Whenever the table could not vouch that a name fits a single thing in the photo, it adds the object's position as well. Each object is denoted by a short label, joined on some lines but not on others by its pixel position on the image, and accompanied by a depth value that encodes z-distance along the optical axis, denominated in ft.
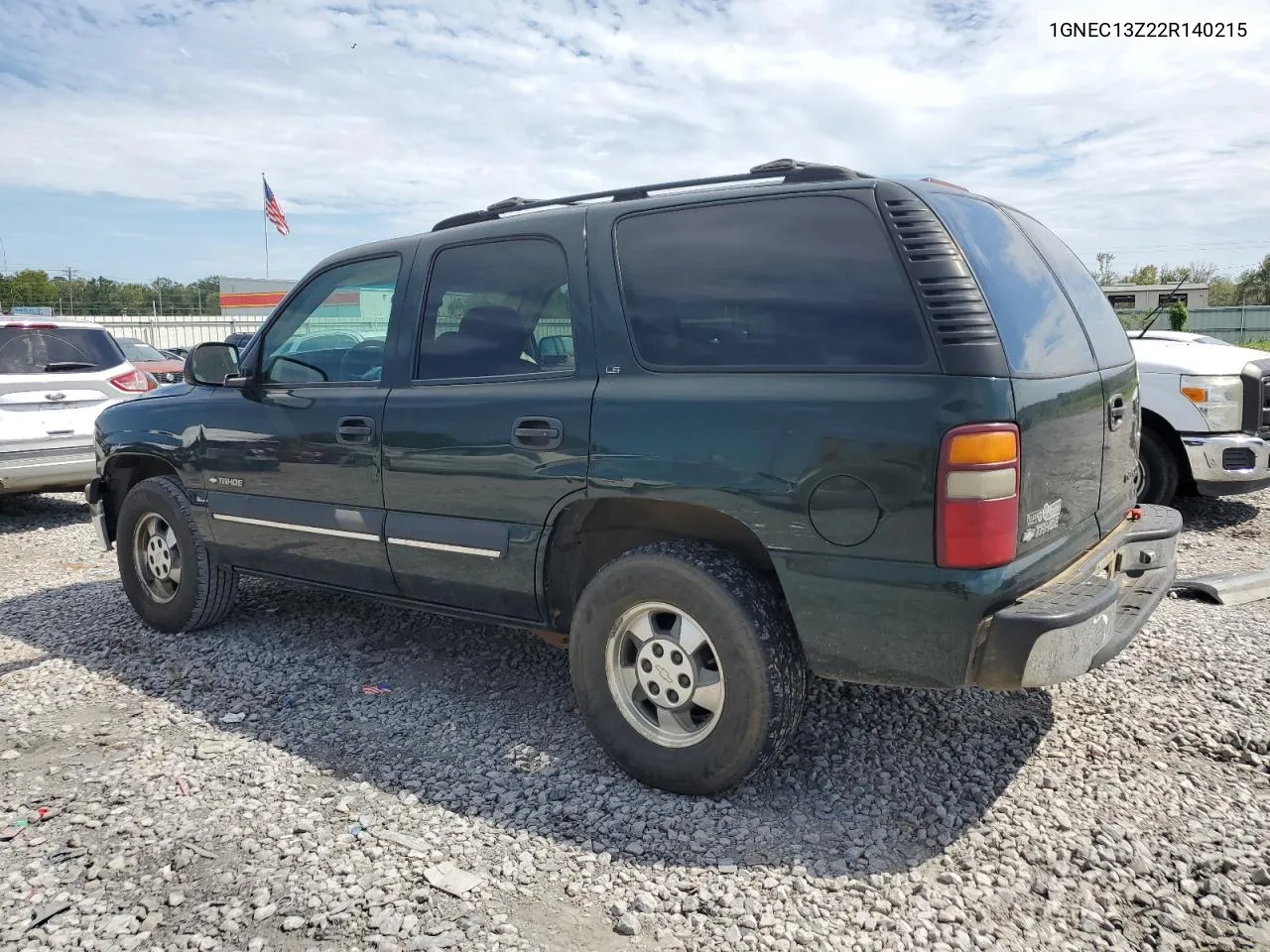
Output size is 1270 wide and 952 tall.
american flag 123.31
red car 57.67
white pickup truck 21.45
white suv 24.90
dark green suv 8.71
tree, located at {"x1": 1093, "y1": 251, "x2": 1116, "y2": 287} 204.48
